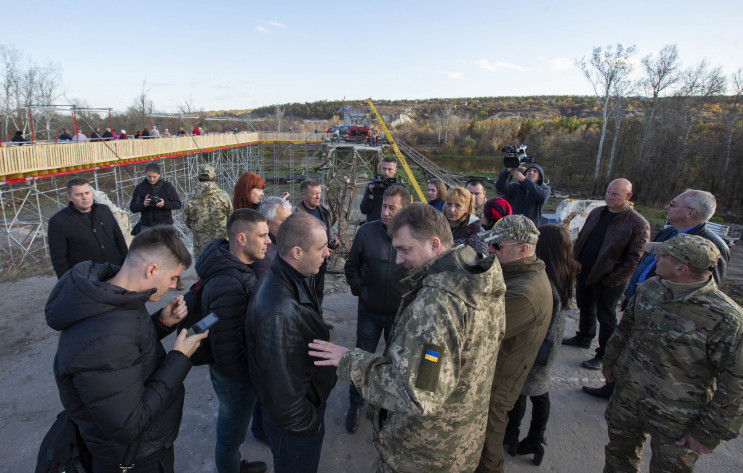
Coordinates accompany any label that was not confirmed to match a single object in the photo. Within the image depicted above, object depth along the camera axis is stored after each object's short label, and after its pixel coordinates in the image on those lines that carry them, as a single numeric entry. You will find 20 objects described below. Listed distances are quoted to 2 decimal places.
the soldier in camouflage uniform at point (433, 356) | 1.37
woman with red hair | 3.96
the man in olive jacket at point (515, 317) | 1.97
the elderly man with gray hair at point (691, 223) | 3.10
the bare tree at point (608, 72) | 22.75
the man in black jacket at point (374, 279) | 2.96
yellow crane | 18.30
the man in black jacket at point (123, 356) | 1.38
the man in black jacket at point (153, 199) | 5.10
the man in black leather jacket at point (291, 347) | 1.68
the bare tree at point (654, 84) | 21.72
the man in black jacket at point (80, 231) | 3.66
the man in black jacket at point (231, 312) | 1.98
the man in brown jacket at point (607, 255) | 3.75
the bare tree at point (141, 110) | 36.16
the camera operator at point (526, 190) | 5.01
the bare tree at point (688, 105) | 20.98
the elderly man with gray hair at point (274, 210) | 3.22
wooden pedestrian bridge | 9.06
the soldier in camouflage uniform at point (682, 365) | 1.87
